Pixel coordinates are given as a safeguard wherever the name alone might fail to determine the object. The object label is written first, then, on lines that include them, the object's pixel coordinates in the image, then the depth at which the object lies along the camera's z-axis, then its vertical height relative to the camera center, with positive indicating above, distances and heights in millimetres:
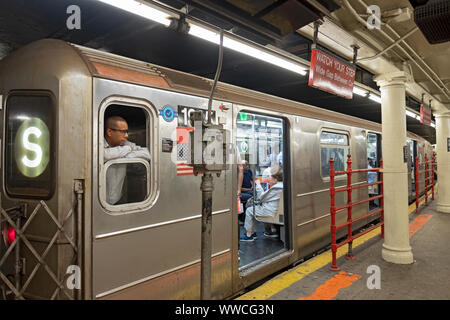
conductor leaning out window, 2354 +122
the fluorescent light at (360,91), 5333 +1323
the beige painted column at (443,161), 7493 +74
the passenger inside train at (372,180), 7954 -406
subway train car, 2107 -149
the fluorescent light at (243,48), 2807 +1237
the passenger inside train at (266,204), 5047 -653
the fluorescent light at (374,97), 5814 +1339
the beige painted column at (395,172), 4070 -101
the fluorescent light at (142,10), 2221 +1215
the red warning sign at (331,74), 3312 +1070
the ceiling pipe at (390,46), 3367 +1374
